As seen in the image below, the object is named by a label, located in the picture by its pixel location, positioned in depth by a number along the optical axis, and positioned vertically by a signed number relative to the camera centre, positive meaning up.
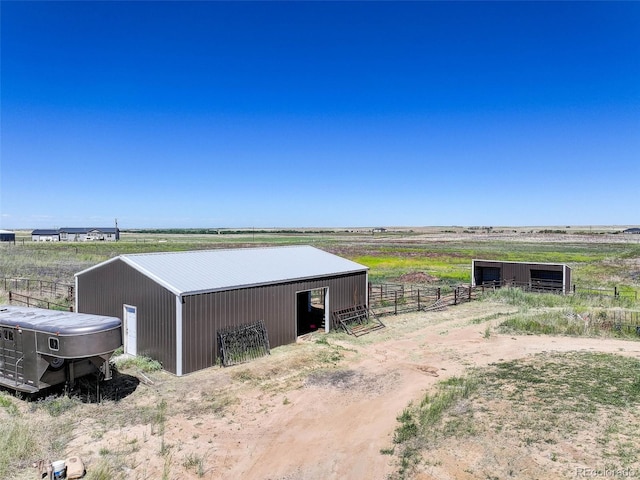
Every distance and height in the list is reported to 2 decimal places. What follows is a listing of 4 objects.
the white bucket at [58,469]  7.02 -3.98
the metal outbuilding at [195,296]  13.37 -2.49
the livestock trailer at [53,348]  10.10 -2.94
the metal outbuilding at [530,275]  29.39 -3.79
